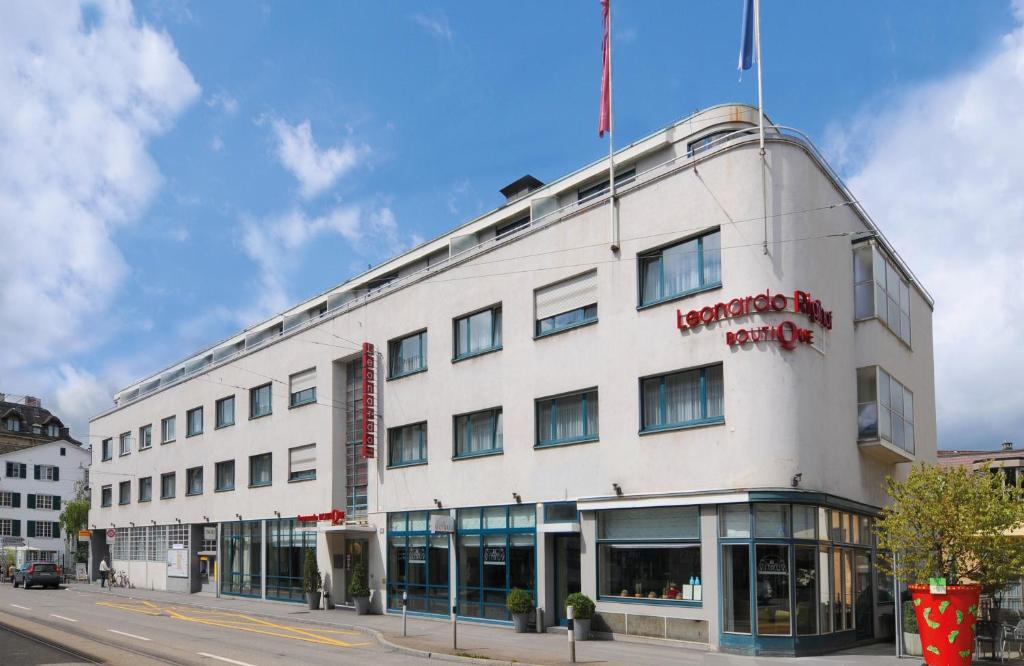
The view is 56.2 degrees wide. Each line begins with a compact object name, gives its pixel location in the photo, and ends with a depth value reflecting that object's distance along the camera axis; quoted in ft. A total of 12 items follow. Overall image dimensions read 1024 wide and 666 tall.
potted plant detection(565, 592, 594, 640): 77.30
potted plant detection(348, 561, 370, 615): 105.29
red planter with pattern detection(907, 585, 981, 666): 60.39
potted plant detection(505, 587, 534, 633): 83.61
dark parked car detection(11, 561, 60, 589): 169.17
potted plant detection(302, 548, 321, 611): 116.16
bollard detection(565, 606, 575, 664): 62.18
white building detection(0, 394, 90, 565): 304.71
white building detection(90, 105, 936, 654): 70.90
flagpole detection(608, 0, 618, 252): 82.79
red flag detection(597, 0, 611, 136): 88.02
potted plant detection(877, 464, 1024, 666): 60.64
